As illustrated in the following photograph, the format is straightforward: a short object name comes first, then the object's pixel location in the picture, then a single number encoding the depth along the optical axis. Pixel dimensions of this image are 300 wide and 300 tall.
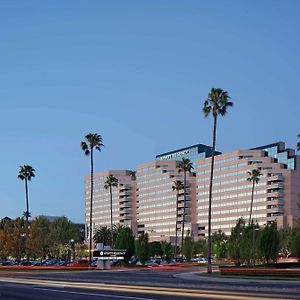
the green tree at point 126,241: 94.25
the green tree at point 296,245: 64.88
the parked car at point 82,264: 89.47
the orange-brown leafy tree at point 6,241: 127.44
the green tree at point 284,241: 97.18
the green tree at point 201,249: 149.18
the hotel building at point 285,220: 189.75
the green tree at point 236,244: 79.00
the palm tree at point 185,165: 117.44
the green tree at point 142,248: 96.69
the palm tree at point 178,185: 133.12
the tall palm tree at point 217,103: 65.00
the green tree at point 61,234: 142.40
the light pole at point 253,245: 71.77
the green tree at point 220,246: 133.75
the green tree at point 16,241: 126.25
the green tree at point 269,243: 68.12
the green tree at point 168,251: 127.76
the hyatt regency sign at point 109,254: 82.75
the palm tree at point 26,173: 111.94
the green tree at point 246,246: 74.47
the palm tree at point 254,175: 119.88
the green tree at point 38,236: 123.62
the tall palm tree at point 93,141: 92.19
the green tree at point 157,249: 151.80
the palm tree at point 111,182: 132.38
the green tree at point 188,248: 108.93
